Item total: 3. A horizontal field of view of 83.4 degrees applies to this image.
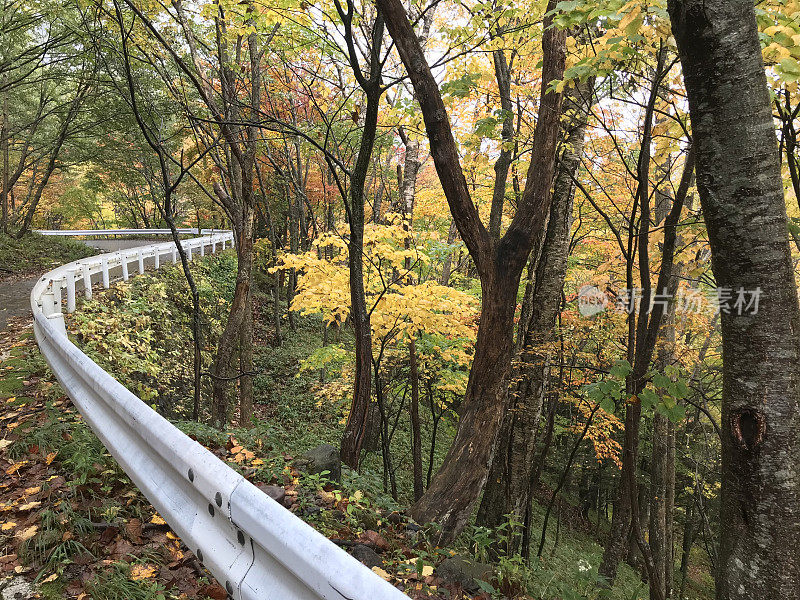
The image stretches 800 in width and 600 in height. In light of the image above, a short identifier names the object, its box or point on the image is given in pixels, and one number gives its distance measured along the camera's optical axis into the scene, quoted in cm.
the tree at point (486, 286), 459
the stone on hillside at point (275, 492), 281
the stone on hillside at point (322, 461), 416
